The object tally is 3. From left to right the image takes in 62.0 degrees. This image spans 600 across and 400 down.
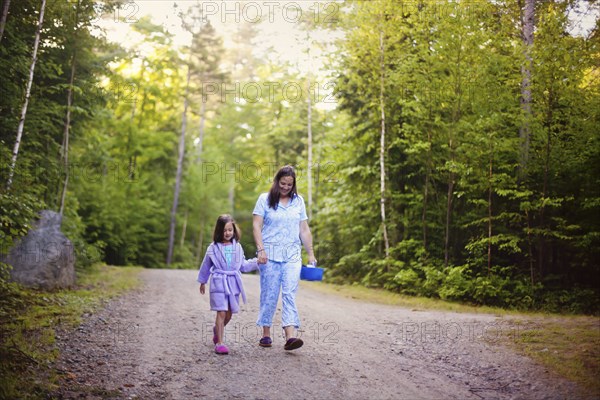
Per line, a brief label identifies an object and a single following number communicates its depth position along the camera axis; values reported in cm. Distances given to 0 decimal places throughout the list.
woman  627
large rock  1036
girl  639
